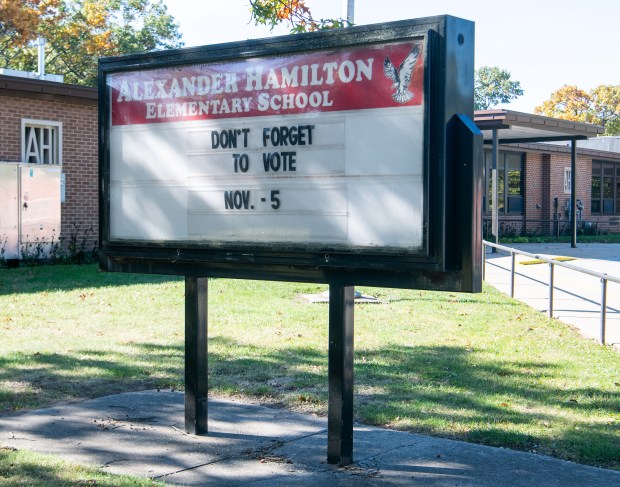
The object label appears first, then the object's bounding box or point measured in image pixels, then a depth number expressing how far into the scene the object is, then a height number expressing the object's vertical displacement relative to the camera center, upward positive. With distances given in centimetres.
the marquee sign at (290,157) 470 +38
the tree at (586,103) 8975 +1209
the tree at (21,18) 3534 +839
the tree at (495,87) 11669 +1780
